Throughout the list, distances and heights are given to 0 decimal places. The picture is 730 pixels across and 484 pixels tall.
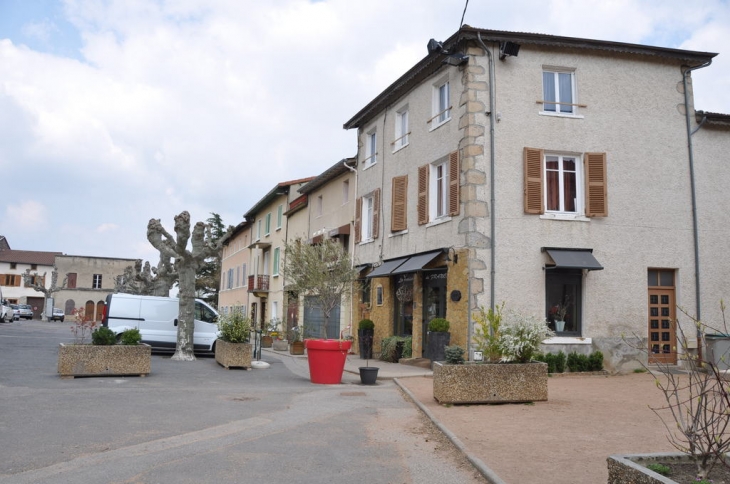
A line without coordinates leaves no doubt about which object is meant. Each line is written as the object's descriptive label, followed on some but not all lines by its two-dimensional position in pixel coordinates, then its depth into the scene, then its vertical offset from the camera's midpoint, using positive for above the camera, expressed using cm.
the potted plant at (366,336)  2000 -23
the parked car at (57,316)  6151 +36
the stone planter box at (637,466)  387 -84
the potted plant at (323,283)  1302 +106
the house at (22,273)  7306 +537
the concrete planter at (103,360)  1239 -79
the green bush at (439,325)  1576 +15
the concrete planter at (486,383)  972 -77
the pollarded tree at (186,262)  1667 +166
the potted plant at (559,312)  1538 +56
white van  1880 +13
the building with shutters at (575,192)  1526 +364
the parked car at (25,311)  6219 +75
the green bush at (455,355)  1010 -37
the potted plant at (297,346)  2270 -69
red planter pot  1294 -64
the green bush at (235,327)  1561 -5
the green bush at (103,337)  1293 -33
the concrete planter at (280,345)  2524 -75
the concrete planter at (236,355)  1547 -74
